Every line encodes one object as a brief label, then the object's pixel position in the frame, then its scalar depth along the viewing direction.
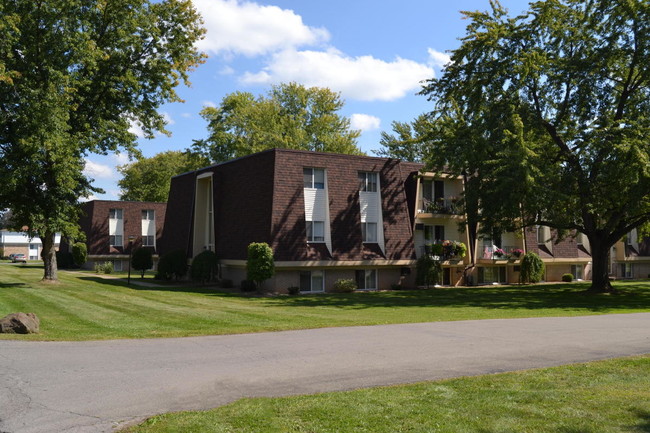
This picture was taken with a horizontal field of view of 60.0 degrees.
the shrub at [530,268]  44.38
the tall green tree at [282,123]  65.00
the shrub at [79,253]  55.75
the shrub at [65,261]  59.56
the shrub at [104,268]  51.56
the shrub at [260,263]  31.45
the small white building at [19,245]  106.12
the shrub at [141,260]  45.31
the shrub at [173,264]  40.44
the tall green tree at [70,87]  28.39
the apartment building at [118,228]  59.01
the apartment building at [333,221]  33.94
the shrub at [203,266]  37.16
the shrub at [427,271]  38.06
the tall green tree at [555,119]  30.02
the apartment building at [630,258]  54.88
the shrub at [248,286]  33.22
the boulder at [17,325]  15.01
